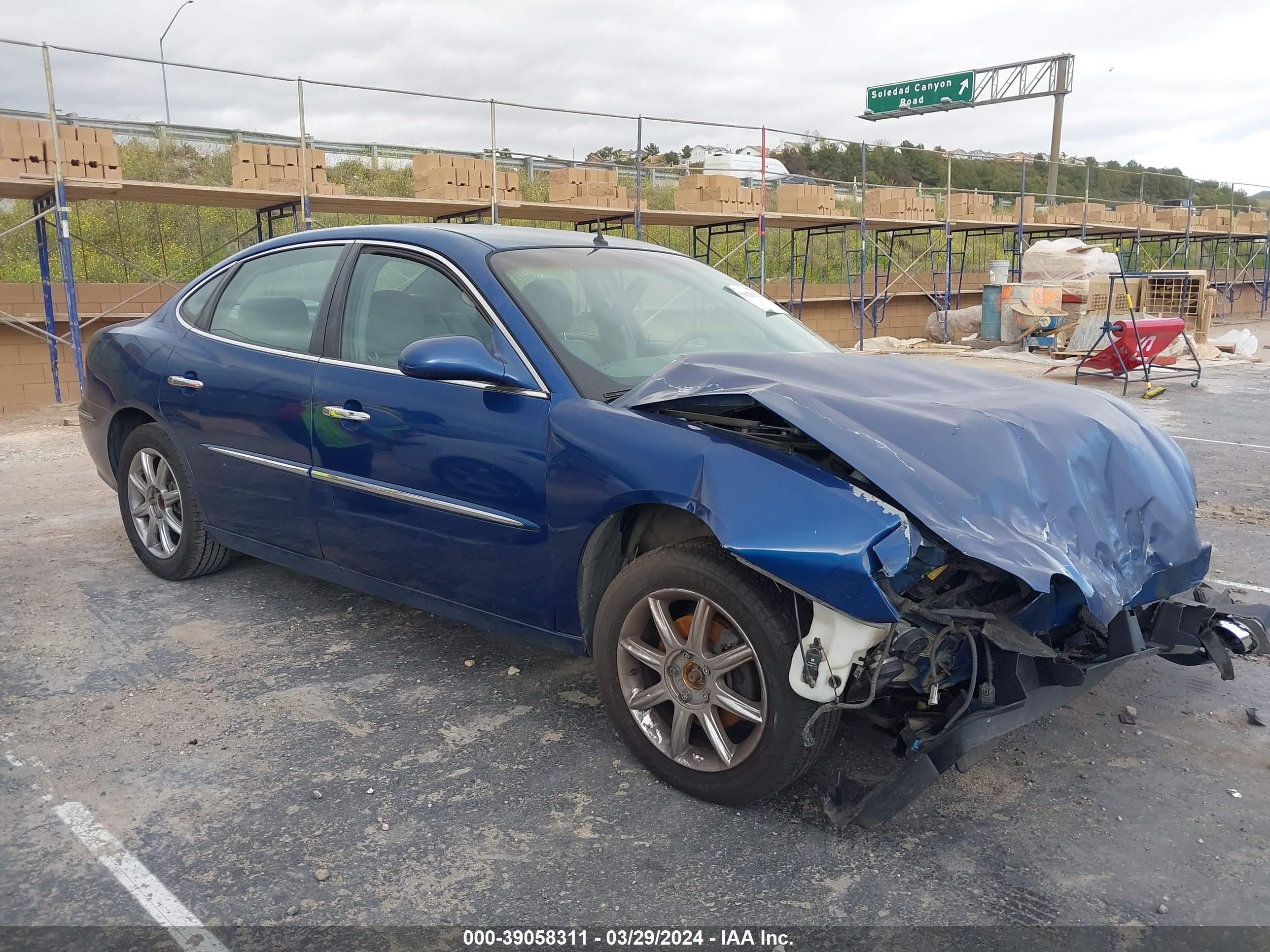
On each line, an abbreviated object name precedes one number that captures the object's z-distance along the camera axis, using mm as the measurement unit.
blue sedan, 2543
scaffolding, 12242
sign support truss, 38000
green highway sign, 40625
